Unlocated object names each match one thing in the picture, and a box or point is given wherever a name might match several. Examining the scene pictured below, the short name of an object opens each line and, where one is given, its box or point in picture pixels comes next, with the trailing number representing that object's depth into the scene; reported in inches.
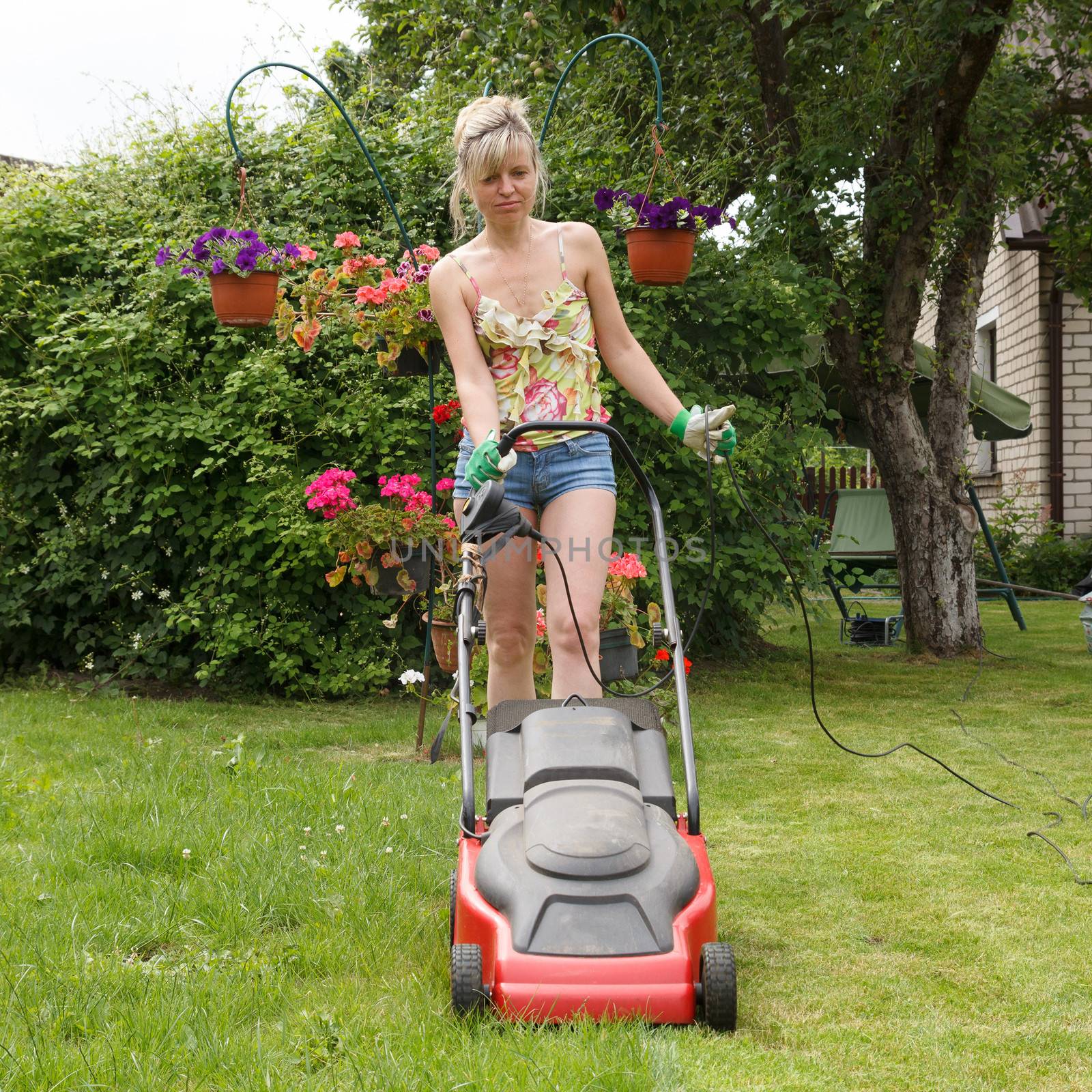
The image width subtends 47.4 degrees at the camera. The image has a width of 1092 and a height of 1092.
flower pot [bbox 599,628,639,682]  173.3
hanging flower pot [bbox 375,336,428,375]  192.7
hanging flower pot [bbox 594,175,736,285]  197.2
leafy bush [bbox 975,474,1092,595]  448.1
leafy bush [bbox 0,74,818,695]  233.5
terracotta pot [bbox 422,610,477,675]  182.2
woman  106.9
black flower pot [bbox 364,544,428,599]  190.4
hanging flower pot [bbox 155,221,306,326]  196.9
